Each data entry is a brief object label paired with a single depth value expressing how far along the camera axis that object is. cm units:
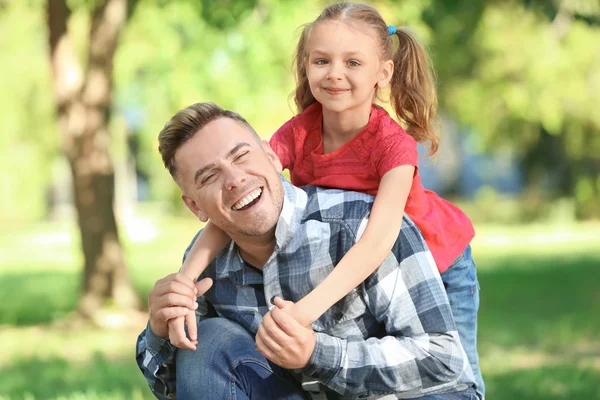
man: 530
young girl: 607
